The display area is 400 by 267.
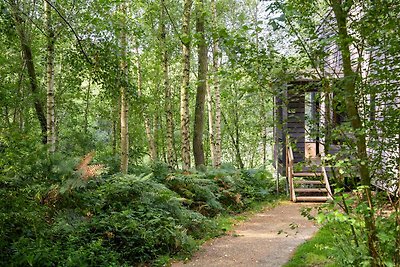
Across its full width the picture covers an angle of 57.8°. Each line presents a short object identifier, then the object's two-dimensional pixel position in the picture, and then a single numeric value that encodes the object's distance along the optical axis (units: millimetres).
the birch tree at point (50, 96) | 8273
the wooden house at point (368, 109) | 3451
